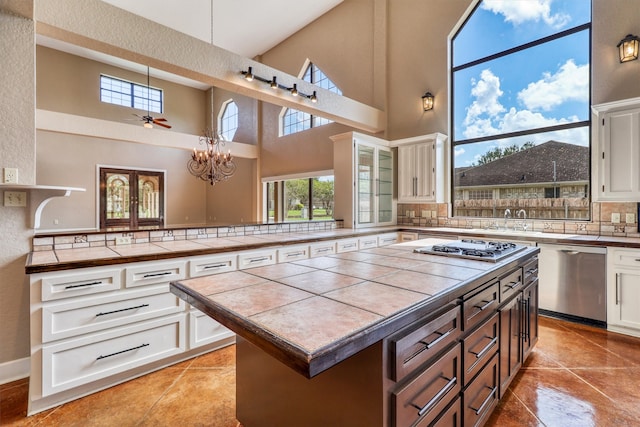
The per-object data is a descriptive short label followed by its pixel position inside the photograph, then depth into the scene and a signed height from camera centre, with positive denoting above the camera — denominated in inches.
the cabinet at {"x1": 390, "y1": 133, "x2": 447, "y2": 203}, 174.7 +23.8
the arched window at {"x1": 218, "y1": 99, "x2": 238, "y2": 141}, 368.4 +111.1
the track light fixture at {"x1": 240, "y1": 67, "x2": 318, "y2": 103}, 133.5 +59.2
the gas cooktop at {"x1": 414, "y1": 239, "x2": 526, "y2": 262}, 72.1 -10.6
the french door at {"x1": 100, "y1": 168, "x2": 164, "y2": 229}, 348.2 +14.1
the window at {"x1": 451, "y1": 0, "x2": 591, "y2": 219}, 142.7 +51.4
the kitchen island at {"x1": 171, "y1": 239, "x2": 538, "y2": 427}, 35.3 -16.4
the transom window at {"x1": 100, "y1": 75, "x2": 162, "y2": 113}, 346.0 +135.4
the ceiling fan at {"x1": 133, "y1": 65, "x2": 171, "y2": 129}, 220.7 +66.9
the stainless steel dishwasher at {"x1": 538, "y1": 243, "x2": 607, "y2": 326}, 116.3 -29.4
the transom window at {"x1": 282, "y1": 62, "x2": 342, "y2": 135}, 250.1 +87.4
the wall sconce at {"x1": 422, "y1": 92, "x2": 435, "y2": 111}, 186.9 +66.1
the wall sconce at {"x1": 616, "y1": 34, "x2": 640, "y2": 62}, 123.8 +65.3
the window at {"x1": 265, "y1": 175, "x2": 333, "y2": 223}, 259.9 +9.8
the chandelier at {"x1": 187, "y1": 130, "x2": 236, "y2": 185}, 226.7 +37.7
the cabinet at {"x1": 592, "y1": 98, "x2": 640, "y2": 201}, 116.6 +22.8
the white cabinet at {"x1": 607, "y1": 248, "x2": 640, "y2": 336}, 109.0 -29.7
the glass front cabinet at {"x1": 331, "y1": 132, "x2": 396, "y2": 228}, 177.5 +17.8
